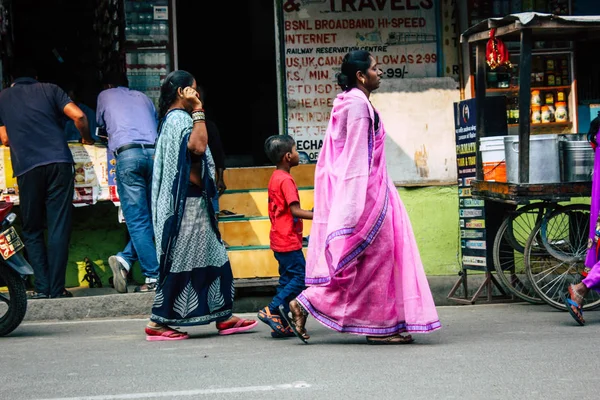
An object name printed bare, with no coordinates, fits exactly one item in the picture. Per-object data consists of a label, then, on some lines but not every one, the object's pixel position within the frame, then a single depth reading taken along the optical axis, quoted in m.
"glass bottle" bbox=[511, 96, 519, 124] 10.77
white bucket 8.66
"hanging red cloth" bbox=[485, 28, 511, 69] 8.80
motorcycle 7.59
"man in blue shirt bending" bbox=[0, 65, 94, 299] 9.05
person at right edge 7.45
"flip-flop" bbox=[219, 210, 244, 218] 9.82
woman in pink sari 6.54
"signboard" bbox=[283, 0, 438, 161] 10.91
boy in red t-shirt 7.14
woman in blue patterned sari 6.97
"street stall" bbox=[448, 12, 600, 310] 8.33
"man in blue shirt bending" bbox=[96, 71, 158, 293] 9.22
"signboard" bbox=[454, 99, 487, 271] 9.17
